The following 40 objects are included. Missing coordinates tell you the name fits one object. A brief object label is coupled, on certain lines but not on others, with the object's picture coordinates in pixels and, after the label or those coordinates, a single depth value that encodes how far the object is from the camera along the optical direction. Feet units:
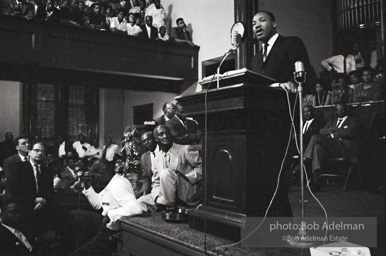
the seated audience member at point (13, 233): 14.73
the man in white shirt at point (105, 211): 10.86
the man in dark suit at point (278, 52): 8.61
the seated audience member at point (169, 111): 19.72
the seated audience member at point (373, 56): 23.03
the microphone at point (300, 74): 6.84
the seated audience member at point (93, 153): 35.12
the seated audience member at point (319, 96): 20.98
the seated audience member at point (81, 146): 35.88
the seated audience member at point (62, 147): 36.09
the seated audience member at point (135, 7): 31.92
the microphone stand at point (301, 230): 6.69
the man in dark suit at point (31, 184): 15.30
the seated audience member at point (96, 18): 27.22
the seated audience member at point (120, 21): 28.73
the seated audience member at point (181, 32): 31.04
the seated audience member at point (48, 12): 24.40
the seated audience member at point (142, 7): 31.69
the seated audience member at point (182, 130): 15.71
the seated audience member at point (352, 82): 19.64
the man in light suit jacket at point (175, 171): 10.16
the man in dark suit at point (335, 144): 16.97
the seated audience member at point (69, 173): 23.87
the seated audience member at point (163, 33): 29.96
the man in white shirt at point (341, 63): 23.70
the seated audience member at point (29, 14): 23.69
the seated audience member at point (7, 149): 28.04
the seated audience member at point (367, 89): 18.42
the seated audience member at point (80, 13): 26.78
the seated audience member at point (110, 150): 33.55
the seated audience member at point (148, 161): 13.00
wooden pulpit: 7.36
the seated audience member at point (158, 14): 31.40
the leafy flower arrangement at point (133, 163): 13.77
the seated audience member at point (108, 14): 28.43
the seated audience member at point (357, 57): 23.63
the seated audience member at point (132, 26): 28.91
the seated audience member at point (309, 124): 18.52
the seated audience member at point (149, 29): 29.27
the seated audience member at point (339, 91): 19.74
